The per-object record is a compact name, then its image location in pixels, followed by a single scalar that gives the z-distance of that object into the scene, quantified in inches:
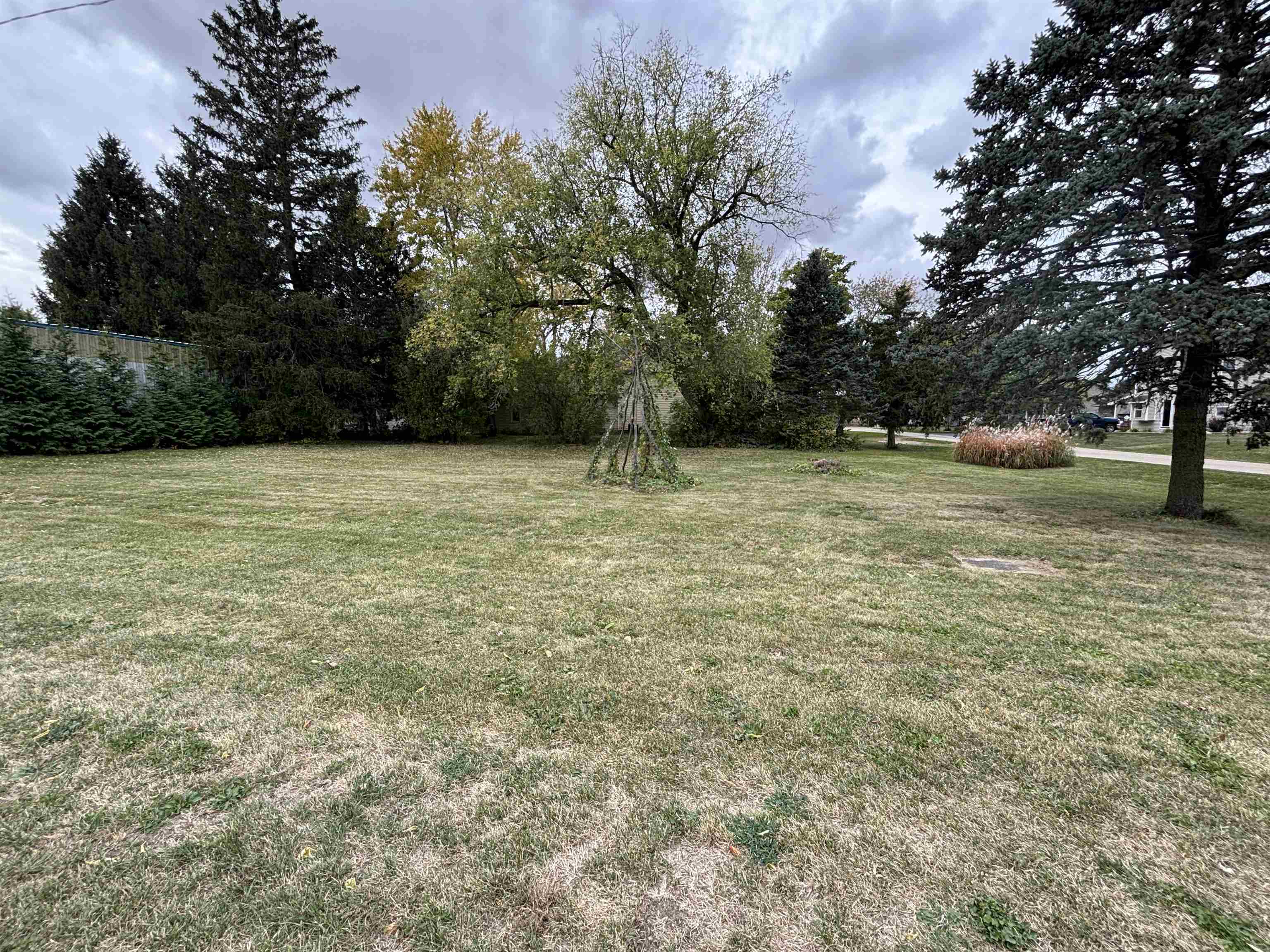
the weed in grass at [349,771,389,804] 65.1
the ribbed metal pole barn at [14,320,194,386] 423.5
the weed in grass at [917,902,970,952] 47.0
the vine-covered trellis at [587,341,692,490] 327.6
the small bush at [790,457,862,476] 414.0
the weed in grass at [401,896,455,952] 47.0
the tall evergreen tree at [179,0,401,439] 565.3
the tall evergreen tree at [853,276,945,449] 636.1
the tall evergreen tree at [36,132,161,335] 719.7
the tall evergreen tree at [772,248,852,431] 631.8
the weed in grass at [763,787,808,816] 63.5
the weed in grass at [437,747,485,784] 69.0
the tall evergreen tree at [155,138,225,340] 661.3
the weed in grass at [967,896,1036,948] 47.4
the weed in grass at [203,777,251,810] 63.6
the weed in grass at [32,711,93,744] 74.7
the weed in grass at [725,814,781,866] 57.0
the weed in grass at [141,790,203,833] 60.4
